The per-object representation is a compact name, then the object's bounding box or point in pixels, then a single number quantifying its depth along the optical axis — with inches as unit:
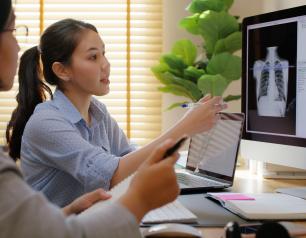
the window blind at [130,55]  109.7
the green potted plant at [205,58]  88.2
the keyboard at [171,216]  45.6
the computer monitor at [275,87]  58.4
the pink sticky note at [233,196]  54.1
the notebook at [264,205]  47.5
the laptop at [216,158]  64.5
